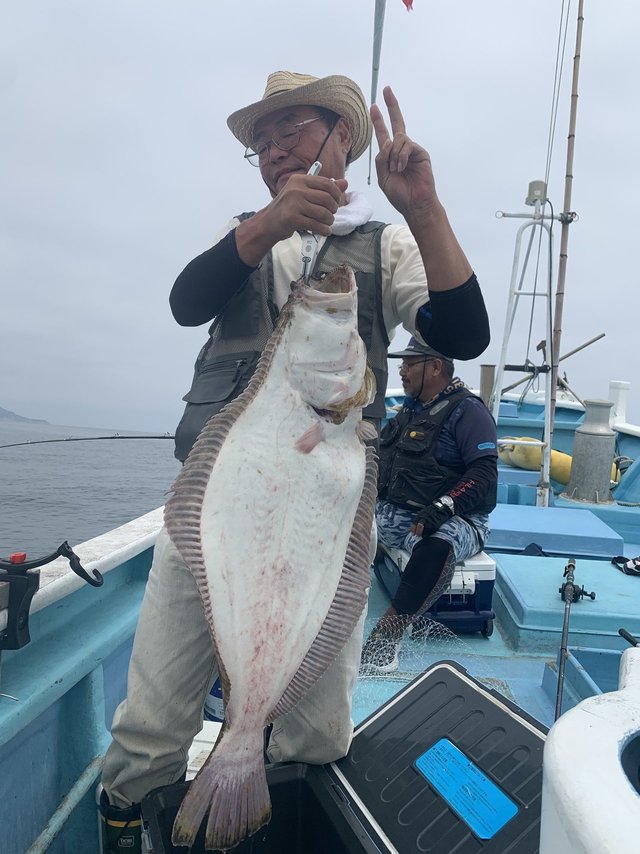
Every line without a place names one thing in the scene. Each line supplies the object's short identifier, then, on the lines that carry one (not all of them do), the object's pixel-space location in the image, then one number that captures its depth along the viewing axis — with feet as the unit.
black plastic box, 5.21
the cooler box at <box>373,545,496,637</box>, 12.25
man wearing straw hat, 5.49
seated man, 11.82
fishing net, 10.72
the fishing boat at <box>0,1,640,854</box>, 2.50
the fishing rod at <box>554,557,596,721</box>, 7.82
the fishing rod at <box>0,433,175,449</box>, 13.77
